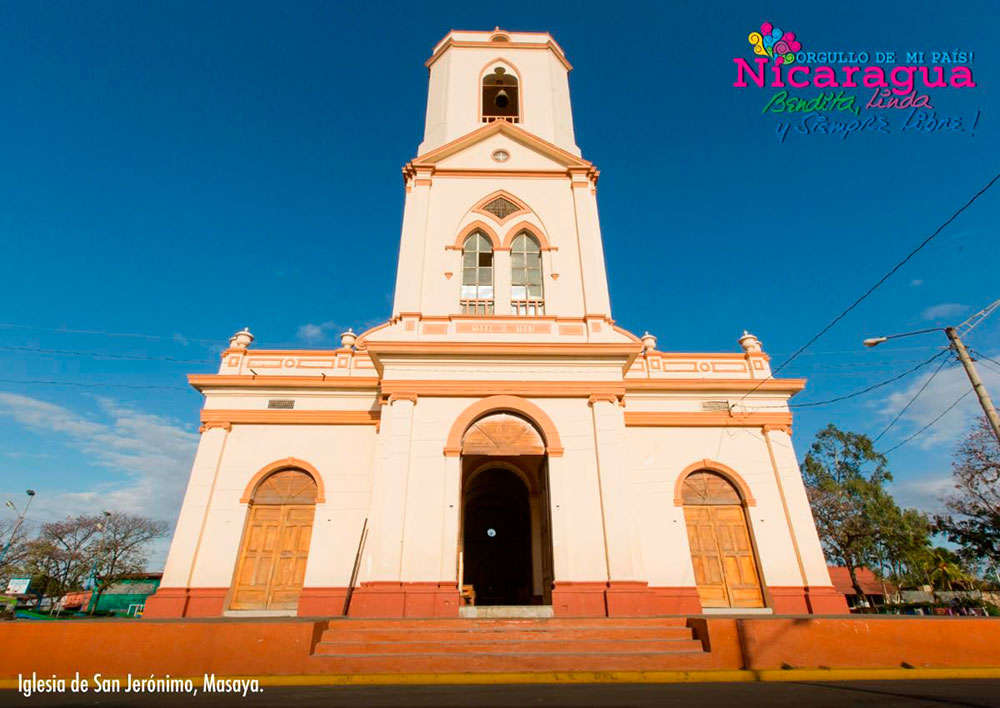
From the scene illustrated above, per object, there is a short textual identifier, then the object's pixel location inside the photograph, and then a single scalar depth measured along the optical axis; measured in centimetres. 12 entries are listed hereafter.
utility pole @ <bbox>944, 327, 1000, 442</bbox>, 952
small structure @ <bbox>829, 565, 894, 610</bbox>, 3900
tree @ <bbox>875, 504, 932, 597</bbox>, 3020
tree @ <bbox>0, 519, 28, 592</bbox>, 3903
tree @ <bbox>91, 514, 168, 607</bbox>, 4169
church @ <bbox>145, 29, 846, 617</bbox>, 1093
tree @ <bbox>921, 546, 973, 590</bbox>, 3916
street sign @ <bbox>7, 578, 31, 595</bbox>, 3452
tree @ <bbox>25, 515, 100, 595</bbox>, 4066
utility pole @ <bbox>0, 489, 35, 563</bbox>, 3223
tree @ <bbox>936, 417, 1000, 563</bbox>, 2344
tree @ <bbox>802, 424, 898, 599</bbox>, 3042
